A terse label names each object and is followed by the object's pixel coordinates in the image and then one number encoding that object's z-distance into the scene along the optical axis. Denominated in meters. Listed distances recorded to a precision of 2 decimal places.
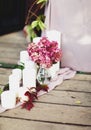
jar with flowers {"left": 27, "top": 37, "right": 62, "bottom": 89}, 2.36
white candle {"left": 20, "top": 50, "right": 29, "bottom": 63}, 2.62
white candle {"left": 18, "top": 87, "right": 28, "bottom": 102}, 2.24
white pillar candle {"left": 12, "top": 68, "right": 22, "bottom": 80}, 2.40
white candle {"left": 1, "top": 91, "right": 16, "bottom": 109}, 2.15
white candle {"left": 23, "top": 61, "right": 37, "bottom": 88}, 2.36
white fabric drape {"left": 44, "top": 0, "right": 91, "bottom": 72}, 2.71
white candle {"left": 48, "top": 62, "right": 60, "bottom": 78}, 2.64
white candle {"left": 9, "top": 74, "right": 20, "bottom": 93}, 2.33
